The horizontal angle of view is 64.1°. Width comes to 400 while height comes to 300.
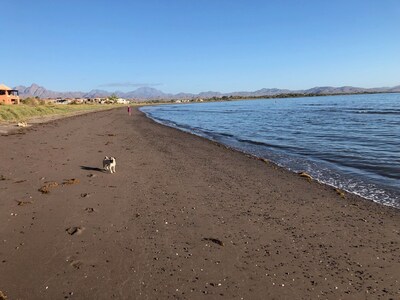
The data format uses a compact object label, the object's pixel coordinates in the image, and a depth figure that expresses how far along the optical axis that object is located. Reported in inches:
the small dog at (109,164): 503.2
